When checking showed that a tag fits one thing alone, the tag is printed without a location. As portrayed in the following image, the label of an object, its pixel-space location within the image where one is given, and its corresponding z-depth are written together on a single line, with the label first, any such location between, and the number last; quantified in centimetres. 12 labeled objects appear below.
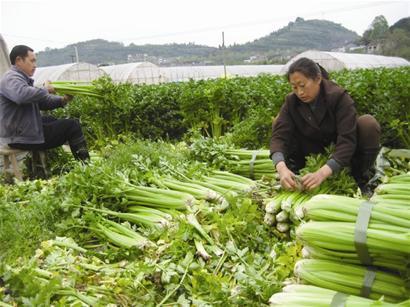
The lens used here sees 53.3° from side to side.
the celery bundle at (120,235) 310
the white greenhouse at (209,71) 2783
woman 347
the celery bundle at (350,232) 189
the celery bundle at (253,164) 460
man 575
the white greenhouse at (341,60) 2838
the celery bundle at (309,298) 175
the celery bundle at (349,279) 197
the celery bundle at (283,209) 324
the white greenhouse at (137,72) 2455
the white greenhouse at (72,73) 2272
